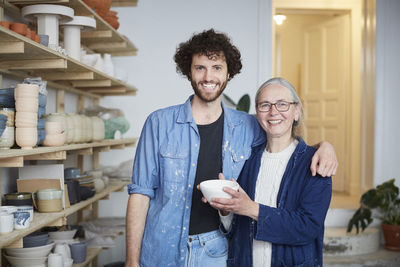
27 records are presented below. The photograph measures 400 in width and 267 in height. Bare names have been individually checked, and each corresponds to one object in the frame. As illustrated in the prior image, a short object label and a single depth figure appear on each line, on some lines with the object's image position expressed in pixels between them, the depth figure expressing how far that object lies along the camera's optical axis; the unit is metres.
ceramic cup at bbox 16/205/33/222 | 1.86
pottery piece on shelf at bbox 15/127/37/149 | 1.74
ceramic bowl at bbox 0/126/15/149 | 1.66
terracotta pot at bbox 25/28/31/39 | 1.72
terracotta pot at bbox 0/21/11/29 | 1.67
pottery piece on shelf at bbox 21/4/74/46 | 2.06
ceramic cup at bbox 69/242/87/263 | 2.48
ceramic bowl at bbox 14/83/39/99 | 1.75
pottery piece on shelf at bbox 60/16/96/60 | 2.36
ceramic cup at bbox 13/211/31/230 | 1.78
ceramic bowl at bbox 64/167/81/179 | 2.58
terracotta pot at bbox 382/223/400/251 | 3.77
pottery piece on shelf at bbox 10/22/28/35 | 1.69
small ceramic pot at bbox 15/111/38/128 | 1.74
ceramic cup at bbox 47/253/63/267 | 2.11
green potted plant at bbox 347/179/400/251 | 3.69
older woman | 1.46
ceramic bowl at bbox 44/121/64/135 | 1.99
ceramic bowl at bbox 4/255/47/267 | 2.05
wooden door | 5.17
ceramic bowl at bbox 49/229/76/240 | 2.50
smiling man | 1.65
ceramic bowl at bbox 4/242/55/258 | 2.05
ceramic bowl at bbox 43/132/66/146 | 1.98
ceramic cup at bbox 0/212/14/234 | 1.72
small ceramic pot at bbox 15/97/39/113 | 1.74
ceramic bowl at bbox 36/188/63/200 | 2.07
